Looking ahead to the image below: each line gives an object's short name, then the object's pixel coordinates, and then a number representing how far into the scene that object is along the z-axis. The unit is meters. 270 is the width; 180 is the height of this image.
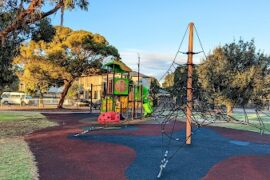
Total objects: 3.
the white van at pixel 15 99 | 30.33
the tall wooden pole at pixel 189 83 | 7.66
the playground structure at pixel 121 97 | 15.12
